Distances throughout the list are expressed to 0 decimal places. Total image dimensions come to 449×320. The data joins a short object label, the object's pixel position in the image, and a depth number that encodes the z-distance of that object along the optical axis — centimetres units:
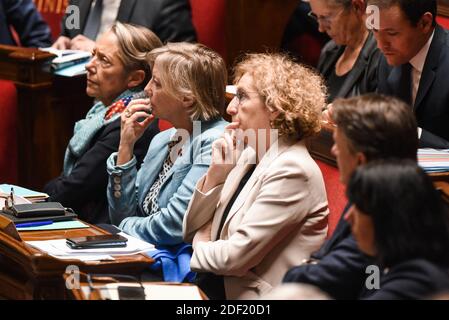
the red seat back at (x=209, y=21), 890
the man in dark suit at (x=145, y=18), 854
